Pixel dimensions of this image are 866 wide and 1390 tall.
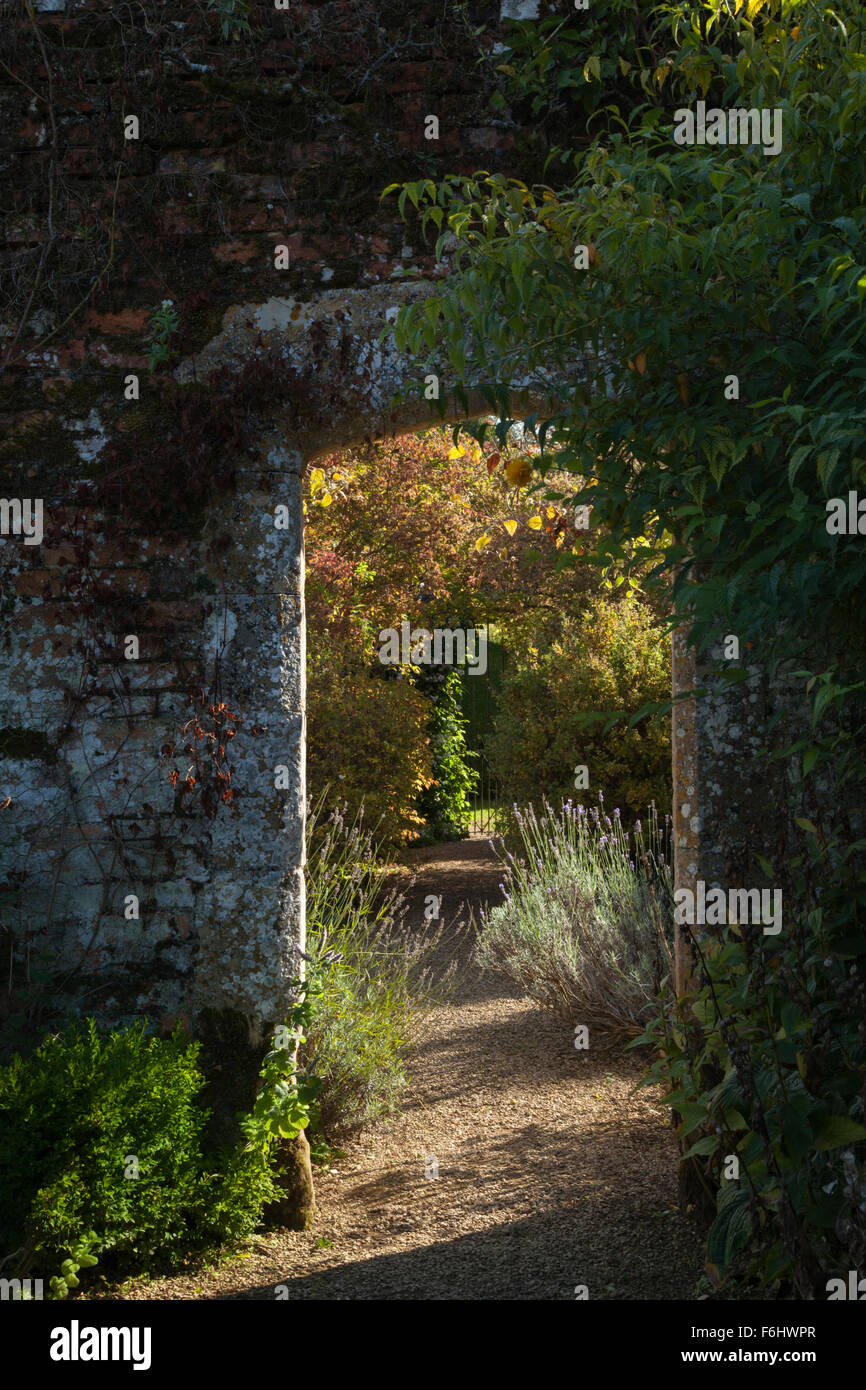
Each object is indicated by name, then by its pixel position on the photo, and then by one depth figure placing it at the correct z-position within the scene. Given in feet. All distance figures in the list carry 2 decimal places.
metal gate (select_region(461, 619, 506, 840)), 40.83
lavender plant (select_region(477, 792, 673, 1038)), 17.97
